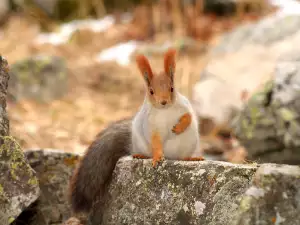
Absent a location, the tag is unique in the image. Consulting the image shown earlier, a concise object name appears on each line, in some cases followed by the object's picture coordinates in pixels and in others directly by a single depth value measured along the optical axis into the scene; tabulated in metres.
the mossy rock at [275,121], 10.84
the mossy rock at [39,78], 15.65
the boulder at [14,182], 5.54
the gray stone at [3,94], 5.74
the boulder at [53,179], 6.89
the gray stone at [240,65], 15.29
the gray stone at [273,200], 4.06
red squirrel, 5.66
